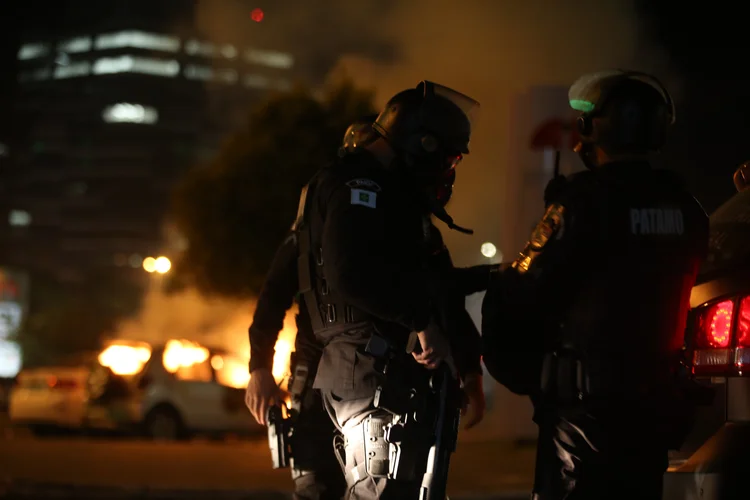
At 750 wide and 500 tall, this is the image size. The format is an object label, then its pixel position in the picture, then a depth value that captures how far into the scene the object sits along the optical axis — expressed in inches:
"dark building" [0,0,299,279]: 3762.3
